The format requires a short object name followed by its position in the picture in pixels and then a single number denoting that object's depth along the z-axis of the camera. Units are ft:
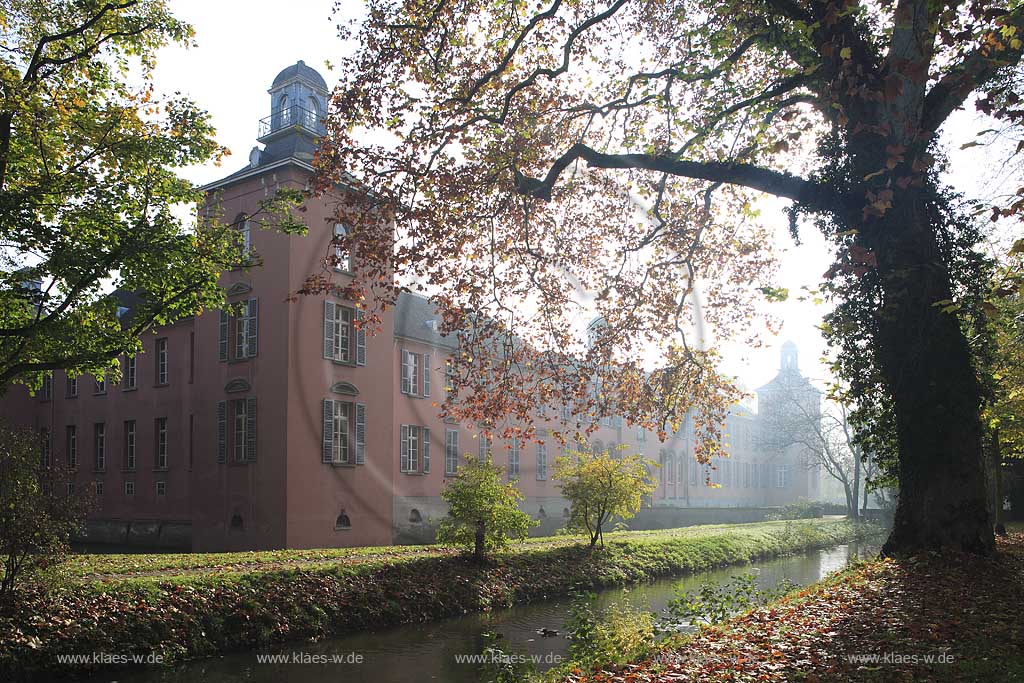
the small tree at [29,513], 34.22
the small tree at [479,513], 59.26
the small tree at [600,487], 75.82
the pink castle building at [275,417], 75.36
